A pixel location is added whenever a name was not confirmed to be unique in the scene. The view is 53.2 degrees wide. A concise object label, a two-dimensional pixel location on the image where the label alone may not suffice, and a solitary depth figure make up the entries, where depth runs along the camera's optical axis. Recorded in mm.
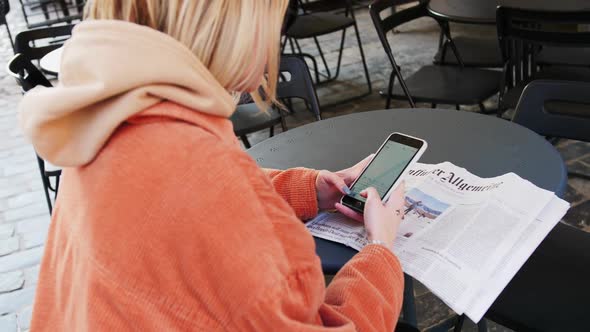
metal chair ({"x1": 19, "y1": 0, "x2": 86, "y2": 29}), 7177
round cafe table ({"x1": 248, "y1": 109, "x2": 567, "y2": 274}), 1482
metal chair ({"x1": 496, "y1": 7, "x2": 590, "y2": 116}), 2762
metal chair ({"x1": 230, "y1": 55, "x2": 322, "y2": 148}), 2793
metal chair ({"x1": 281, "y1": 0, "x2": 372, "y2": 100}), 4574
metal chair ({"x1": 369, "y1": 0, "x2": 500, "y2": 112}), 3160
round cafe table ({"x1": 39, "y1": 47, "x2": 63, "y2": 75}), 3321
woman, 732
